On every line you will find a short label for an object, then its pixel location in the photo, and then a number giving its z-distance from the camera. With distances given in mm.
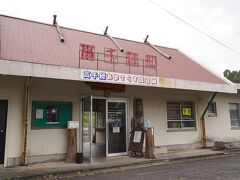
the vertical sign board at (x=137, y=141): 8259
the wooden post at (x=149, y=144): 8001
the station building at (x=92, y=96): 7018
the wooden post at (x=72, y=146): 7362
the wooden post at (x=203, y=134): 10829
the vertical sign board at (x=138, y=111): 9211
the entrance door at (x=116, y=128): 8527
